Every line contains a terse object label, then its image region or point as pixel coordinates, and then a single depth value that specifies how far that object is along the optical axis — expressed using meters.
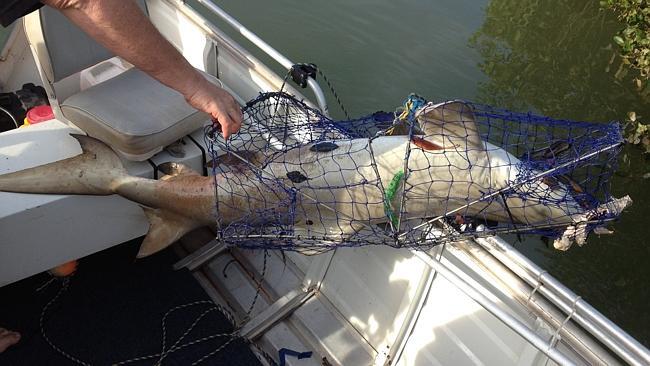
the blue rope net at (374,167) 2.79
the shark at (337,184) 3.04
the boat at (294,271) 2.78
